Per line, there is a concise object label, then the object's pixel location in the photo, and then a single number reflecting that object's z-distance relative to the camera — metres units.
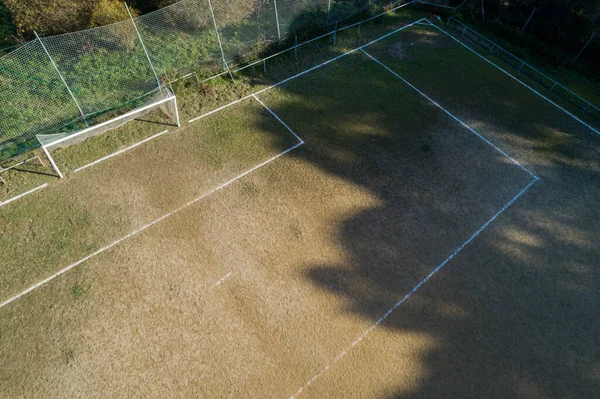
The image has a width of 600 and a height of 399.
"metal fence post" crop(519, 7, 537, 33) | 21.20
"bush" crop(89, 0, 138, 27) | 16.42
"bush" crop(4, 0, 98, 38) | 15.73
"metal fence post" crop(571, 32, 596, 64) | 19.70
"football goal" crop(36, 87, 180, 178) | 13.09
